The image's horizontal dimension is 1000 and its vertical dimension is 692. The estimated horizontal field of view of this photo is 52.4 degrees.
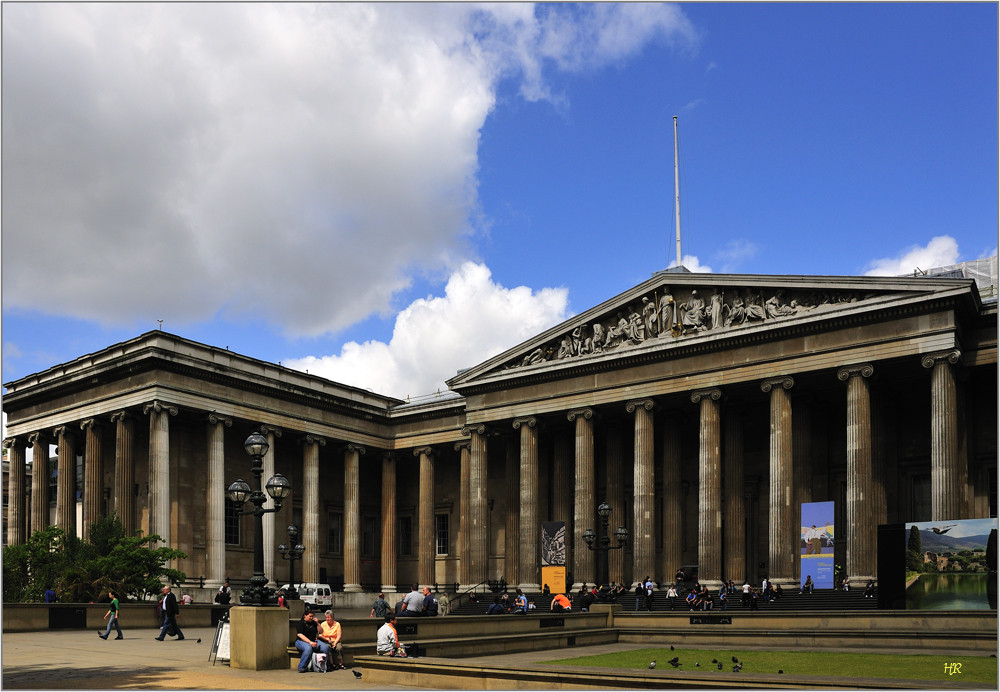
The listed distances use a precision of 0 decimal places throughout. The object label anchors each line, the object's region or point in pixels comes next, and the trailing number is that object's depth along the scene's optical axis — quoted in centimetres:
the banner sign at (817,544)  4103
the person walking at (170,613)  2977
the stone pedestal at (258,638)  2198
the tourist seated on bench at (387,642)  2286
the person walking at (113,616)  3008
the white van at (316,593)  5033
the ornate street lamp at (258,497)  2331
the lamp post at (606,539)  4109
